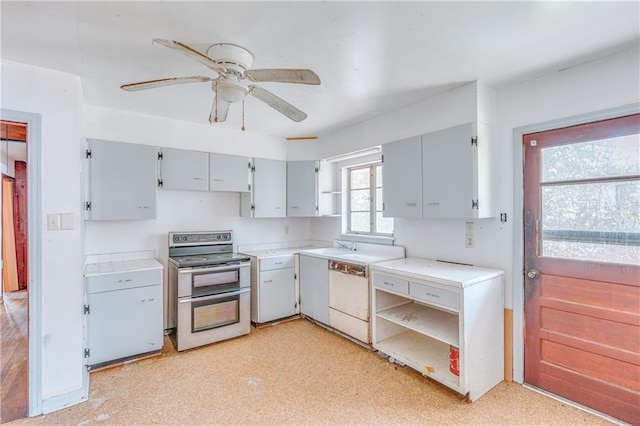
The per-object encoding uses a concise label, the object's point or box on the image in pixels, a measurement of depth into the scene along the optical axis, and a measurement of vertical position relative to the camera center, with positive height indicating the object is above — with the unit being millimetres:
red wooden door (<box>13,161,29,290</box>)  4867 -91
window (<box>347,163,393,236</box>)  3771 +118
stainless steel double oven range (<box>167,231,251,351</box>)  3018 -835
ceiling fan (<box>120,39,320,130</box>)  1635 +772
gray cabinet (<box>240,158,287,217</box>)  3836 +270
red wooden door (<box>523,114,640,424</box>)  1947 -385
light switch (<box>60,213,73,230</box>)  2166 -50
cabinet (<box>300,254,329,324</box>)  3490 -917
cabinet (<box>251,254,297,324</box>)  3574 -933
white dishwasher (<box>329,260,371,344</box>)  3018 -926
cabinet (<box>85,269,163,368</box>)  2598 -919
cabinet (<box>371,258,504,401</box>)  2209 -963
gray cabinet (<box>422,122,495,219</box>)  2420 +324
